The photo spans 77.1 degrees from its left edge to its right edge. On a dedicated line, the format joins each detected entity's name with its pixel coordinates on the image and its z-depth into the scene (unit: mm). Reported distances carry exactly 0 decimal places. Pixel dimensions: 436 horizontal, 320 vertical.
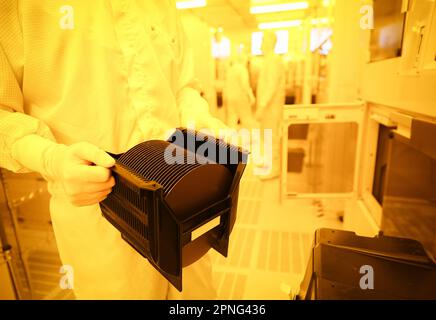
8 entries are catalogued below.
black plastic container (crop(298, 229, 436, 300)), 496
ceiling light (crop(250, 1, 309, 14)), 4516
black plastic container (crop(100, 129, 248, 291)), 467
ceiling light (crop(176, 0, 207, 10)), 4129
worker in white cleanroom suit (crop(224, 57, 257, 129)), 3855
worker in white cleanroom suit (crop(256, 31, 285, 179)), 3172
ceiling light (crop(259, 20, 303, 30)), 6012
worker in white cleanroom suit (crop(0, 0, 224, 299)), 611
